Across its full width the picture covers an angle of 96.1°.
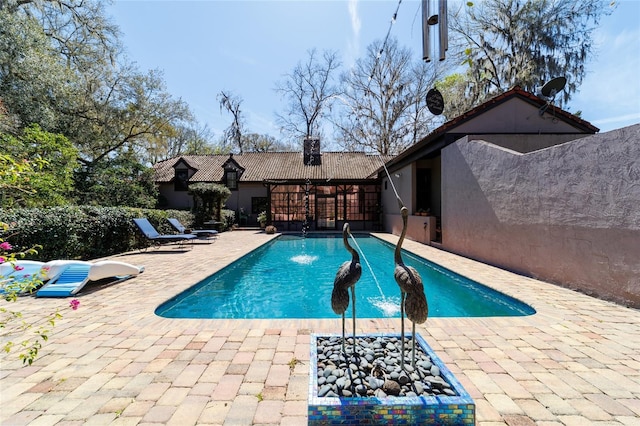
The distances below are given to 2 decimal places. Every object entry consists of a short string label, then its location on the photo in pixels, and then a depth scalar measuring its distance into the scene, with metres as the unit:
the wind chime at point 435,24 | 3.65
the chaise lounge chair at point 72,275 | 4.46
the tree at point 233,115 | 27.61
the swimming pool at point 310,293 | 4.50
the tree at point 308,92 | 23.70
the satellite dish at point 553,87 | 7.61
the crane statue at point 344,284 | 2.24
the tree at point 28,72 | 10.77
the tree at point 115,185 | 15.42
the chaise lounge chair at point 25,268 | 4.57
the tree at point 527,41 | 14.09
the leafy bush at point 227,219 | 16.34
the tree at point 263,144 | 30.06
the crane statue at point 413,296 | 2.00
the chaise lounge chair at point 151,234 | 8.83
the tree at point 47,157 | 9.43
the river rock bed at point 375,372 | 1.76
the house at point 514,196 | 4.09
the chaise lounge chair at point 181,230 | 10.88
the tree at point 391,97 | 20.56
